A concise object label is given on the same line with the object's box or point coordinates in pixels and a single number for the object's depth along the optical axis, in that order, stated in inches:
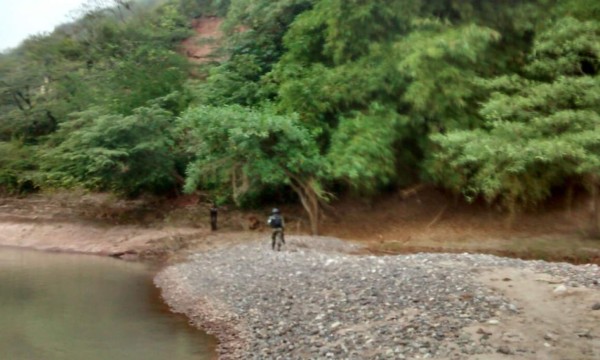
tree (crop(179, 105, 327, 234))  840.3
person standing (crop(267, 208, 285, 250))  747.4
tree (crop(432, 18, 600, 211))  643.5
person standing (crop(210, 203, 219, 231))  1024.9
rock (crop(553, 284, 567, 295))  412.6
